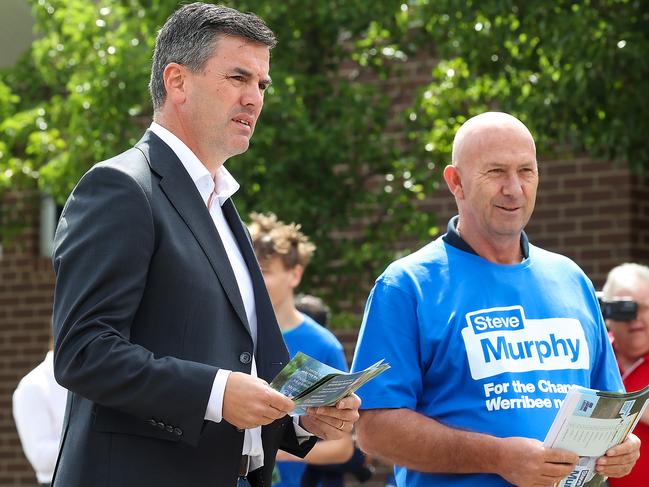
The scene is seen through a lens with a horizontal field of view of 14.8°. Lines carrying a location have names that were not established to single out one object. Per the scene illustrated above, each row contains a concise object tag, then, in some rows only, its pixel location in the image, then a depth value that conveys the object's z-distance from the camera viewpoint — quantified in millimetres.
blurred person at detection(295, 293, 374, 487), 13584
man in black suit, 5890
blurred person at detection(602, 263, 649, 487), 10630
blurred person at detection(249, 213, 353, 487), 12413
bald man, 7462
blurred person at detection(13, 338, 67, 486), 12229
